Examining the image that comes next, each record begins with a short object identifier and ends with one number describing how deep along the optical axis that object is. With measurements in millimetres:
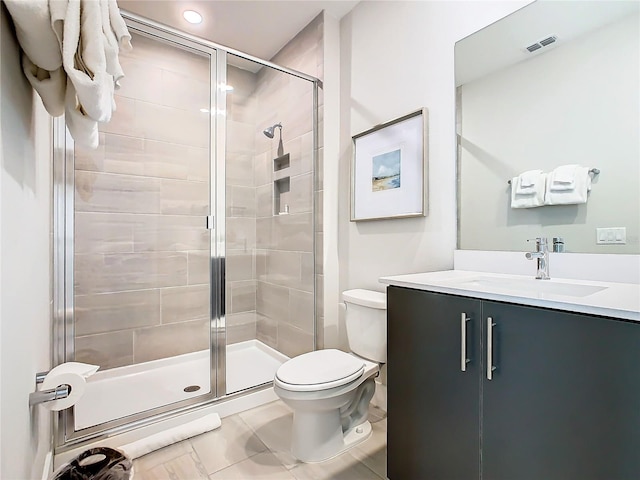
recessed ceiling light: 2238
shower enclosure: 2150
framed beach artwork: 1772
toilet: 1465
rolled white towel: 1574
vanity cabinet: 789
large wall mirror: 1168
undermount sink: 1148
